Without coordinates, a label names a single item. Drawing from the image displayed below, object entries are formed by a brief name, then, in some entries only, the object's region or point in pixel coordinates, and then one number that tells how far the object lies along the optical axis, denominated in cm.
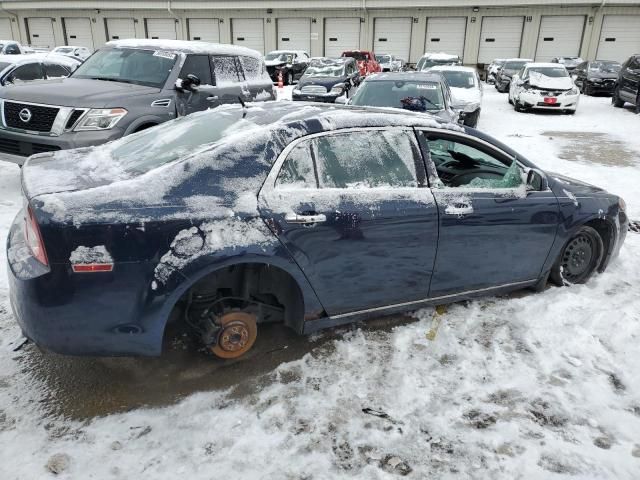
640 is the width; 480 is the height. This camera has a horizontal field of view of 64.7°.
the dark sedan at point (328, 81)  1523
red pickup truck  2406
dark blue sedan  256
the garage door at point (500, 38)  3328
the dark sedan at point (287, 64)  2614
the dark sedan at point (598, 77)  2173
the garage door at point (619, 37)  3166
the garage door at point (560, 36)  3244
